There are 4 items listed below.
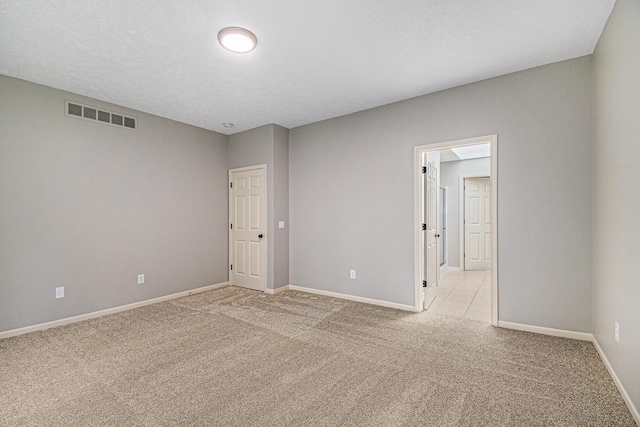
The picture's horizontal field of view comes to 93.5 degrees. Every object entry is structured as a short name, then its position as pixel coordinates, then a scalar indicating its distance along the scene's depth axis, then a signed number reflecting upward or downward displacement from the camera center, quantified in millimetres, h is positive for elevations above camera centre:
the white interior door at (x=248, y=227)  4926 -257
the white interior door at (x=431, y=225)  3918 -196
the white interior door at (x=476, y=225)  6820 -304
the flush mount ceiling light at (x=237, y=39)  2398 +1433
